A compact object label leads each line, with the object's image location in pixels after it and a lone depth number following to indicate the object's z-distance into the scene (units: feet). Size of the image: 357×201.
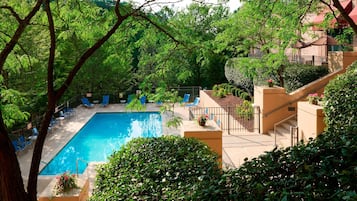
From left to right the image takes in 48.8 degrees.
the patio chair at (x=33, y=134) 55.18
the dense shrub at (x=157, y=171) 15.20
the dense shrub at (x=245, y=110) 57.67
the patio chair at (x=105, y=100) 87.97
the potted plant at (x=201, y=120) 35.03
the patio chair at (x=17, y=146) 48.95
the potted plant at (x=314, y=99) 41.57
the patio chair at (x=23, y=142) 50.04
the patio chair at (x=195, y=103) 83.42
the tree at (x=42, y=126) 16.94
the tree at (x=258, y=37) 52.84
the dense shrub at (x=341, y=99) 28.04
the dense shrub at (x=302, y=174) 10.17
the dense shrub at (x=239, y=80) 74.08
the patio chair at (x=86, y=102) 85.46
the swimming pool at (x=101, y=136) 49.47
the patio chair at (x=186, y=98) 87.06
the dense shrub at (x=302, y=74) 59.52
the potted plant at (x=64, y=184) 25.18
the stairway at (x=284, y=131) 44.75
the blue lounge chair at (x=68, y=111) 75.31
